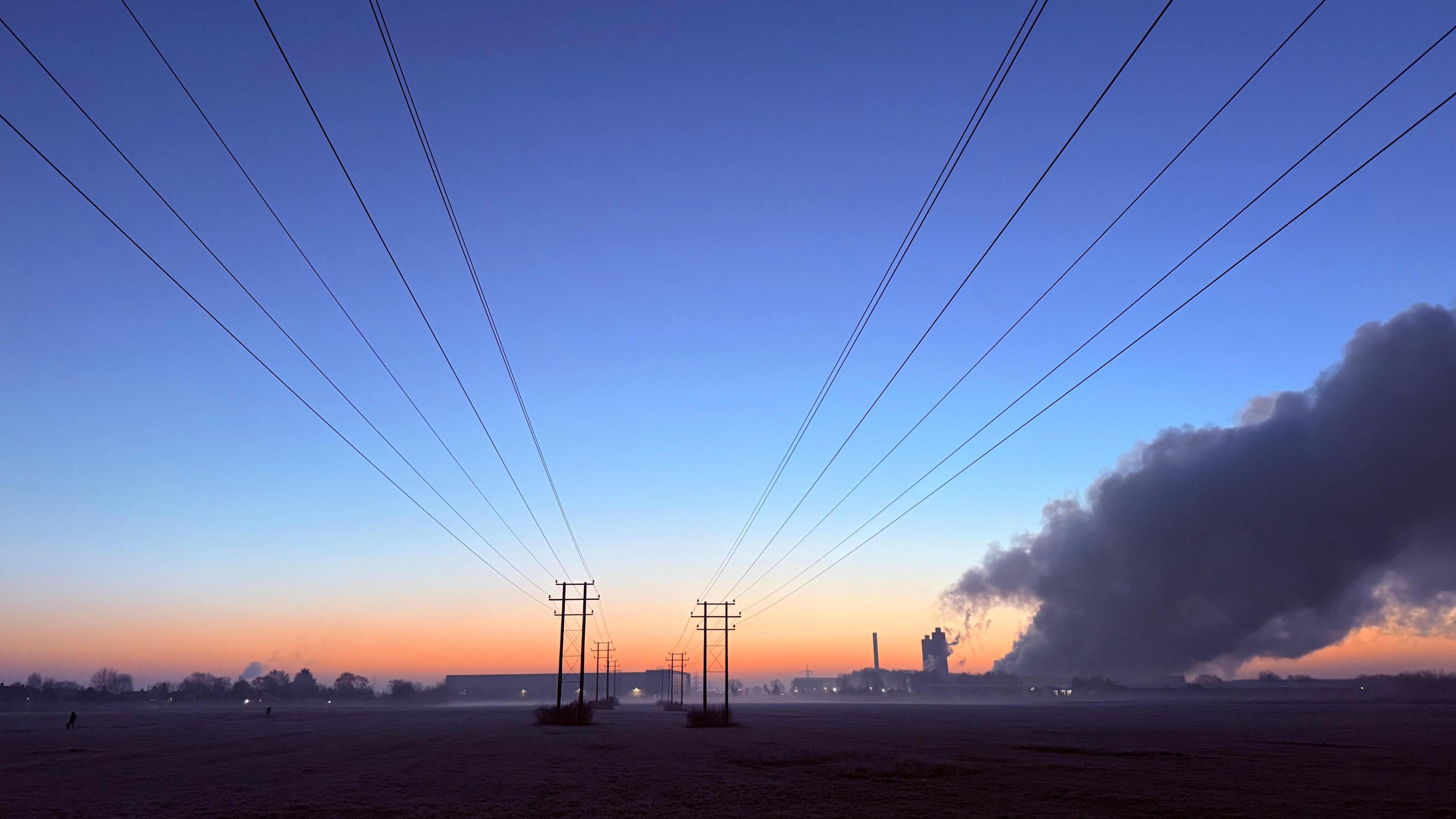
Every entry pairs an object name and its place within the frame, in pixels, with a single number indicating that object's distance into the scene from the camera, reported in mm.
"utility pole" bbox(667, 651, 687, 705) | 122125
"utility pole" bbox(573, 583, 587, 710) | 64938
